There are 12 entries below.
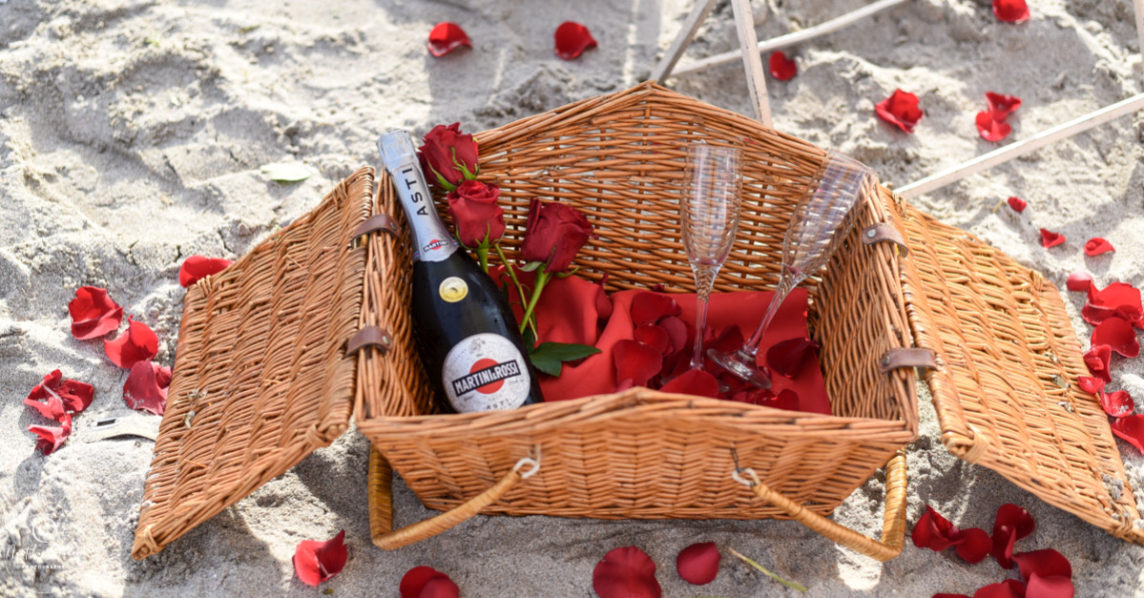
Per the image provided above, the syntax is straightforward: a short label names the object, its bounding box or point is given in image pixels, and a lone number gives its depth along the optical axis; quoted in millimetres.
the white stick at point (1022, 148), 1776
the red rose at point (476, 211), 1293
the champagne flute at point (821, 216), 1289
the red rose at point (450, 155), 1323
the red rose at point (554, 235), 1399
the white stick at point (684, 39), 1866
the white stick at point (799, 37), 2070
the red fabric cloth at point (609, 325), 1382
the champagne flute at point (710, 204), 1280
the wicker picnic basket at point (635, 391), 1059
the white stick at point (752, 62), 1698
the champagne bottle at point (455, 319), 1240
